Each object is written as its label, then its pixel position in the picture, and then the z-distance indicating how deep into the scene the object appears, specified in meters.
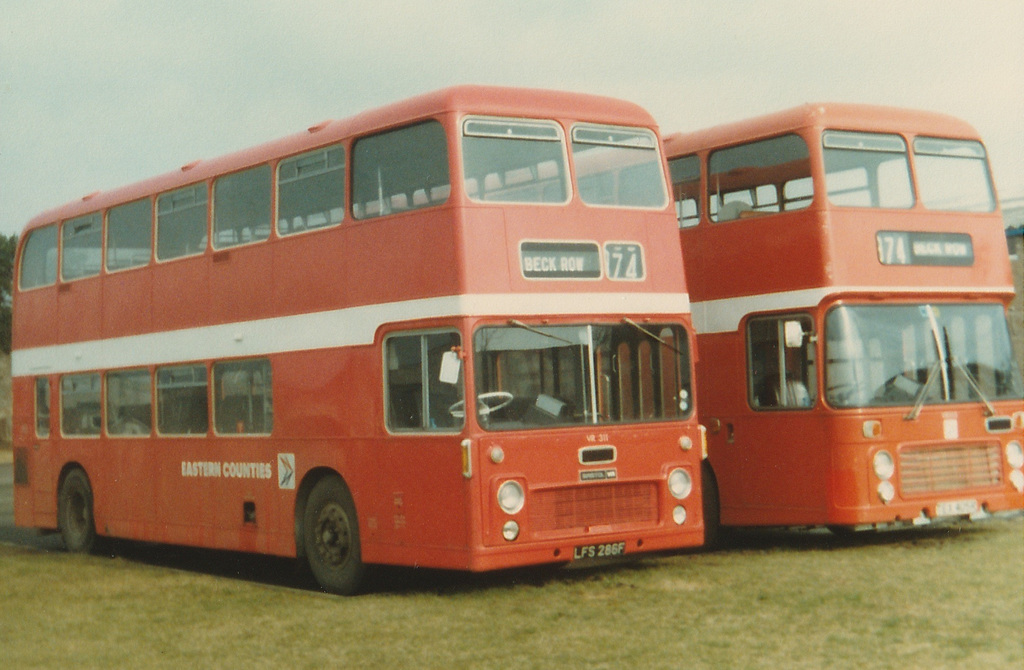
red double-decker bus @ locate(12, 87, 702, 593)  11.36
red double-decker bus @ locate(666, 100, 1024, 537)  13.73
